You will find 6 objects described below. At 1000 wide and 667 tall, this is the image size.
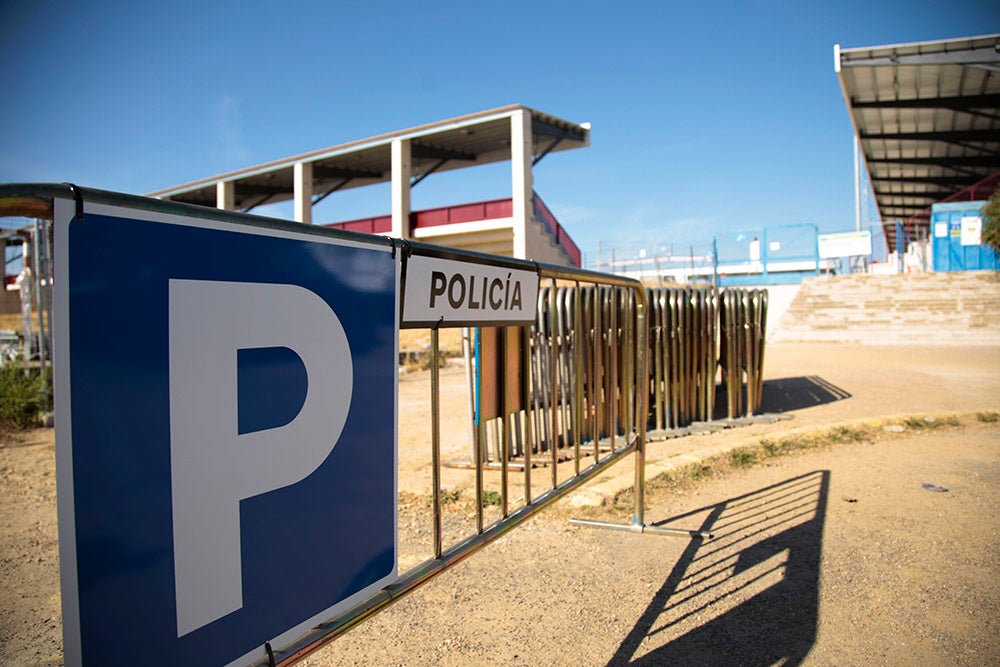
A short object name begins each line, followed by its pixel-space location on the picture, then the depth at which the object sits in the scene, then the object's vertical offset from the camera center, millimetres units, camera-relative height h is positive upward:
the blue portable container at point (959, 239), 25984 +3658
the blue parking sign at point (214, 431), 973 -200
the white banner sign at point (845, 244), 29844 +3956
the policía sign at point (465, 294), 1742 +116
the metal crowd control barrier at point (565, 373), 1541 -338
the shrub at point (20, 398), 6891 -771
